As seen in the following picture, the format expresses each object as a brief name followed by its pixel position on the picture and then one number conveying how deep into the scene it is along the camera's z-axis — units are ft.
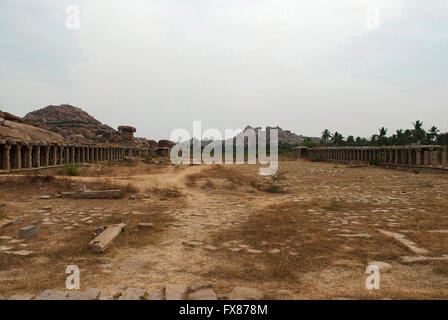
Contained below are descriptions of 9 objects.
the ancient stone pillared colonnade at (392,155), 69.11
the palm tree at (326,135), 249.59
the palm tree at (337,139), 227.40
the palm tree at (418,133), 164.29
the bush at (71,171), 46.98
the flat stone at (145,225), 18.69
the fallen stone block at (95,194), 29.86
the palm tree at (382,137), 170.91
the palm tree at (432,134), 173.26
